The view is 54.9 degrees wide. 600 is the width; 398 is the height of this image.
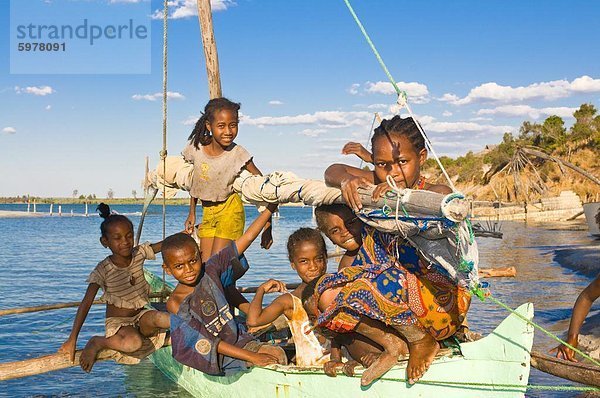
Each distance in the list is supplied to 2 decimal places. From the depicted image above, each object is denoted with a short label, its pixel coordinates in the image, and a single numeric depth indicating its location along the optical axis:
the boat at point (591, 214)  21.59
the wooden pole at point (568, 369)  3.23
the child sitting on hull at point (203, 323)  4.38
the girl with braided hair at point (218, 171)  5.09
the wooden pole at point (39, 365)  4.93
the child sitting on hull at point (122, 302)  5.00
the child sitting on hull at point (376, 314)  3.29
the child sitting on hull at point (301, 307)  4.27
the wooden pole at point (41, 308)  6.61
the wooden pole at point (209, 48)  6.53
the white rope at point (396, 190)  3.03
